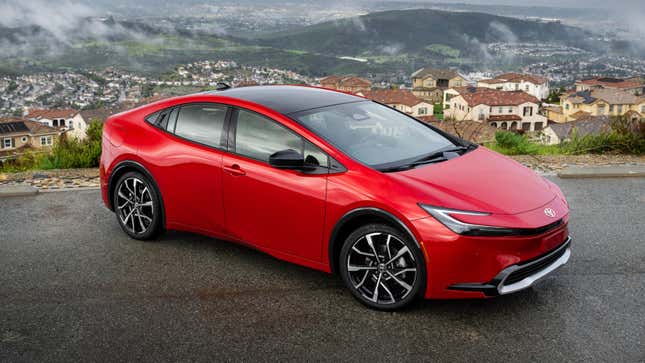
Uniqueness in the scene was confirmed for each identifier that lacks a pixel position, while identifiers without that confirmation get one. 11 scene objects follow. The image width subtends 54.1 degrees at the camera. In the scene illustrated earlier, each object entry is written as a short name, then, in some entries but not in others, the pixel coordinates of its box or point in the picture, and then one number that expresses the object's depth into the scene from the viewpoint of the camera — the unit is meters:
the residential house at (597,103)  76.69
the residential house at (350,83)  83.04
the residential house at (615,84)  93.46
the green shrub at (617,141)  10.52
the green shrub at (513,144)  11.09
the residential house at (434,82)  110.66
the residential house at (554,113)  81.95
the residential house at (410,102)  67.12
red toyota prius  4.12
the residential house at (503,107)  80.12
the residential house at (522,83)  104.88
